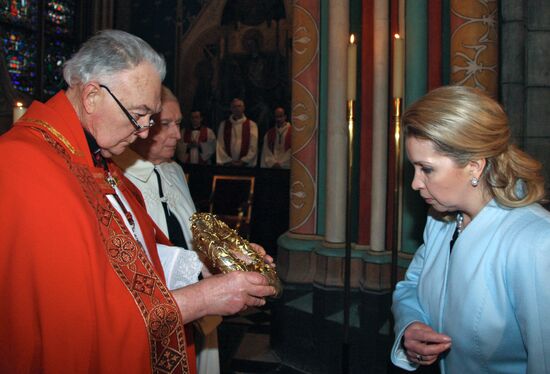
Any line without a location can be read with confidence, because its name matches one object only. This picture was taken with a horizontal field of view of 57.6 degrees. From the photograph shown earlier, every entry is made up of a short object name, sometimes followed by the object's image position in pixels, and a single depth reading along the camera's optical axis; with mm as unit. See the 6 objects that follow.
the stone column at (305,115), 4570
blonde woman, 1442
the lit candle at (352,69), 2914
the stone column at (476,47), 3314
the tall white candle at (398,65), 2799
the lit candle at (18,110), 1933
